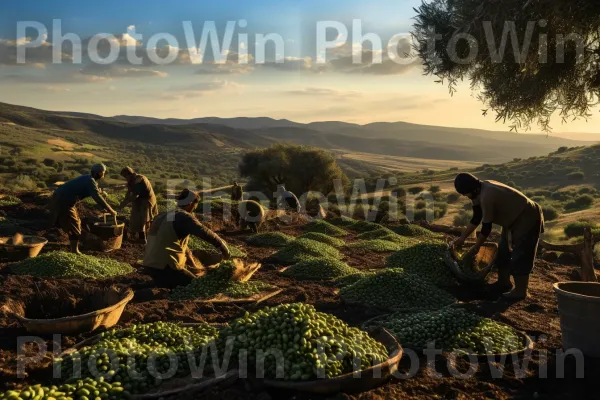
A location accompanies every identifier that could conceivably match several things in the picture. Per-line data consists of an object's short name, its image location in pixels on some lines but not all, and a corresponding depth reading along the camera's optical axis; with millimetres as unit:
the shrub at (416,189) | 41681
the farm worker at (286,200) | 19609
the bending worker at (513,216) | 6699
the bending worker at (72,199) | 8906
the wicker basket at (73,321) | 4828
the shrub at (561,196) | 33238
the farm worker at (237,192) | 19844
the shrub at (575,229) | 19906
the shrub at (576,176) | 39562
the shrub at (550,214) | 25422
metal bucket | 4887
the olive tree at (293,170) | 33156
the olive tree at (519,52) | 7840
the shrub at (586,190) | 34103
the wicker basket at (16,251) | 8578
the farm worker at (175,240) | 6656
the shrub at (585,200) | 28891
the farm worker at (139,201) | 10328
